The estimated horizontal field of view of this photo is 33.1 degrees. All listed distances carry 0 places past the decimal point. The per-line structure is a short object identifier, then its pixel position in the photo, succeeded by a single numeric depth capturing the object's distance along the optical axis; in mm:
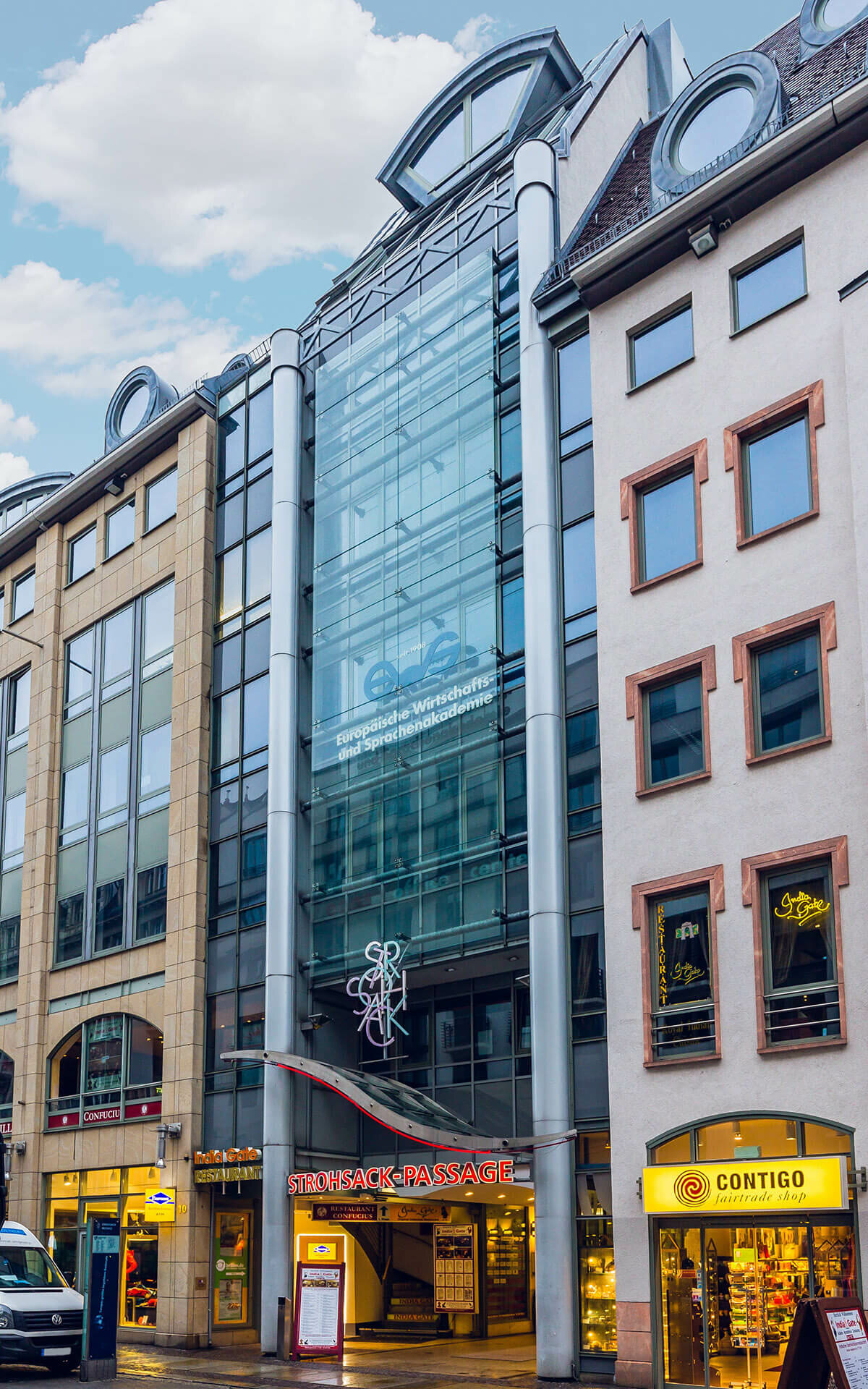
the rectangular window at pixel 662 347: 24688
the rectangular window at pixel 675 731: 22688
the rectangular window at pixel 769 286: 22984
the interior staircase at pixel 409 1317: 29141
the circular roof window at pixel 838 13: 27328
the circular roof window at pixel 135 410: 38938
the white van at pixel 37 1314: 22438
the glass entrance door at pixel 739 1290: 19234
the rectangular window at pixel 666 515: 23562
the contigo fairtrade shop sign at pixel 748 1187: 19031
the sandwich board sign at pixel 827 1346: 14680
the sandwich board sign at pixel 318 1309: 24422
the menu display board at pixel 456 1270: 28734
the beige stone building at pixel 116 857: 31750
